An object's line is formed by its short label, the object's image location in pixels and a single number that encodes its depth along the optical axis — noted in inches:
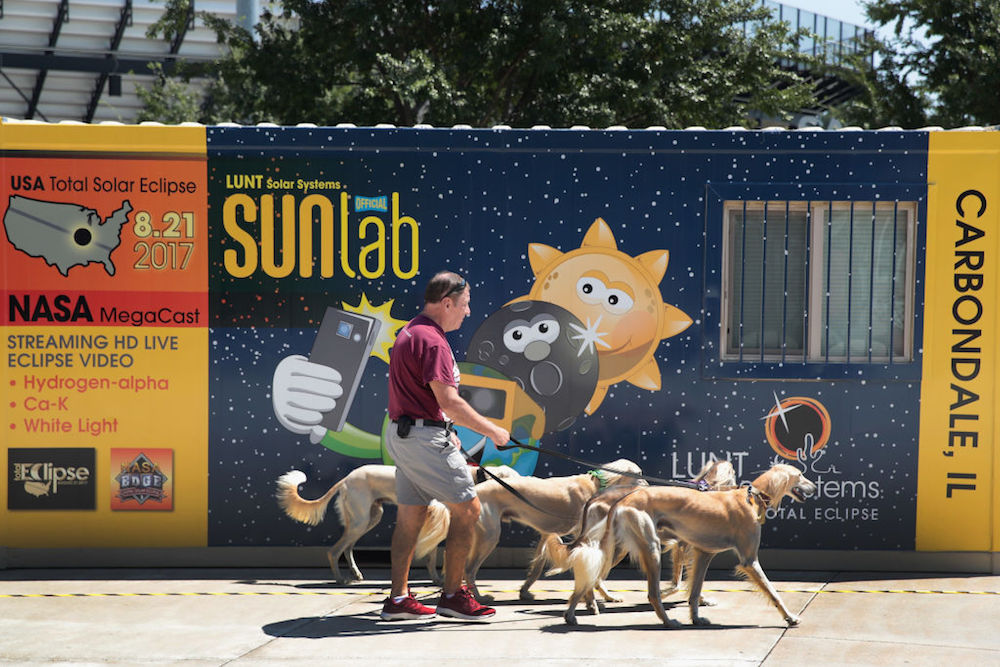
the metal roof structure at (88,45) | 1098.1
